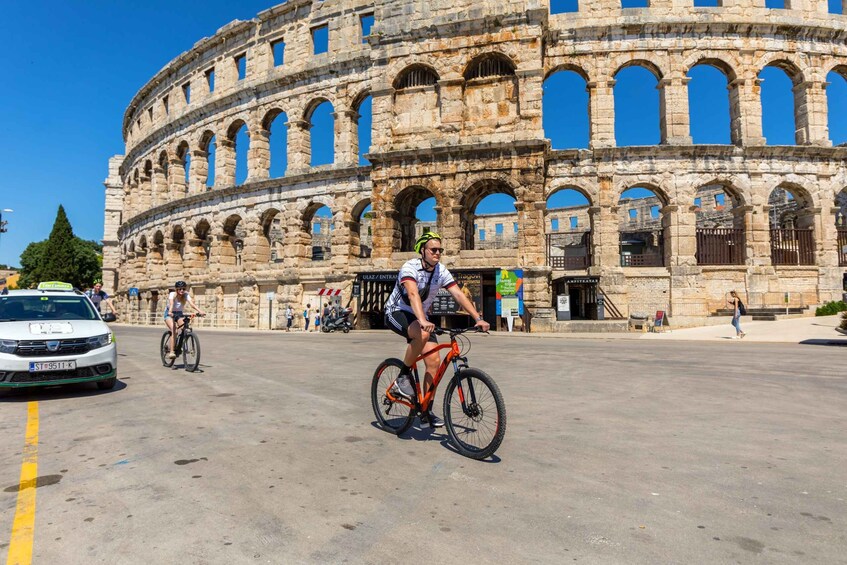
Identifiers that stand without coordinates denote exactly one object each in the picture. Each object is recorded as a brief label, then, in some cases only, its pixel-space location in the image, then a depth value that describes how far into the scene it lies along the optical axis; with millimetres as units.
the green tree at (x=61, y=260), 58406
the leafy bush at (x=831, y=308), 20531
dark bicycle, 9188
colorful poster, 21547
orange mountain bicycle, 3836
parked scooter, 23750
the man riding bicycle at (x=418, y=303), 4328
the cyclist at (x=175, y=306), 9492
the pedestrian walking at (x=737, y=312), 16625
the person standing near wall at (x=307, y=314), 26045
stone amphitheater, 22359
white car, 6176
